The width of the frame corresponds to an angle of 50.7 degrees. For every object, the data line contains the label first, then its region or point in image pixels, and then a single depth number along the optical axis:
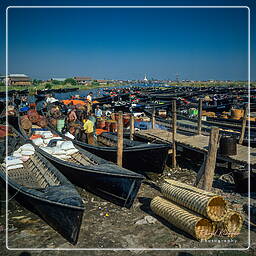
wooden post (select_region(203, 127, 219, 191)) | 8.01
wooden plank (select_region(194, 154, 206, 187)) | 8.55
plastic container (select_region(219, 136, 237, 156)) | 10.03
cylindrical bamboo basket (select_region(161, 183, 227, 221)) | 6.40
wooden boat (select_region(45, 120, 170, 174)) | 10.86
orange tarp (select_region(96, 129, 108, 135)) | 17.78
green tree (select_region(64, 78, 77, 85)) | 120.75
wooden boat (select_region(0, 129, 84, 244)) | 6.36
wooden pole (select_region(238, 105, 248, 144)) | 12.09
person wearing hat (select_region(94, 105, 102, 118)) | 23.30
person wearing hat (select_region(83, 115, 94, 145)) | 14.90
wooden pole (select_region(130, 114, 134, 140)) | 15.04
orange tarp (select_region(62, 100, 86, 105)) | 30.62
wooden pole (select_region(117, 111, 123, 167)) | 10.91
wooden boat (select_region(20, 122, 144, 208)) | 8.42
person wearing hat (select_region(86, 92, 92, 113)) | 30.97
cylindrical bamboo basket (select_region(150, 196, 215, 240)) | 6.49
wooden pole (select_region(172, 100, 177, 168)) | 12.40
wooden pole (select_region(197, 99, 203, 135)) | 13.54
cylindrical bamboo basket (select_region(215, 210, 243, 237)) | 6.77
